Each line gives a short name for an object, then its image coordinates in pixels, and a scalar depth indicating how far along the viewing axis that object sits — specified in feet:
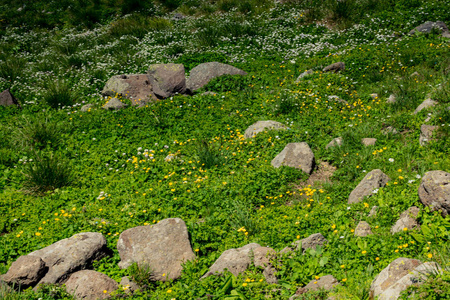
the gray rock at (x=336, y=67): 38.57
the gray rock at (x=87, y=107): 35.54
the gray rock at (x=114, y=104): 35.47
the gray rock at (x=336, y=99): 32.48
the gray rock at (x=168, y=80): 38.04
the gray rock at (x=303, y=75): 37.88
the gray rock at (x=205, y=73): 39.45
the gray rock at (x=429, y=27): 43.11
